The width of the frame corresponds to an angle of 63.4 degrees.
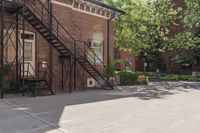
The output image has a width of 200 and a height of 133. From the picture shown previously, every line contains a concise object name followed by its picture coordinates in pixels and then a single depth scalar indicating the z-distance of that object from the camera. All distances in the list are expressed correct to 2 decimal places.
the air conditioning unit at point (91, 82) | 11.41
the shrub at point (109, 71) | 12.07
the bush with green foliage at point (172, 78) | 18.39
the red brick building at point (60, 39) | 8.45
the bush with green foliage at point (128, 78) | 13.08
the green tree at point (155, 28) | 17.93
